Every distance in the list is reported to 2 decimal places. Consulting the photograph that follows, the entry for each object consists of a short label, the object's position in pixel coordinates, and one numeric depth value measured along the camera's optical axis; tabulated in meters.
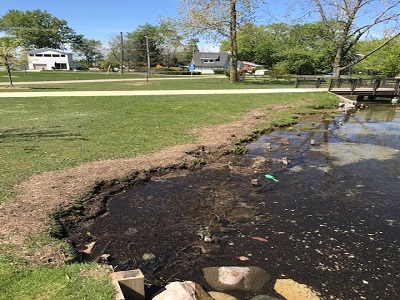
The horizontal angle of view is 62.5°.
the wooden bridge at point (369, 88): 23.52
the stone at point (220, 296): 3.50
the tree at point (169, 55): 84.19
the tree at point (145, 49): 81.31
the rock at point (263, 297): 3.47
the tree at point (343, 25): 28.83
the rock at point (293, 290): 3.51
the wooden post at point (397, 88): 23.83
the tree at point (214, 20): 29.67
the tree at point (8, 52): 23.60
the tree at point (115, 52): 80.44
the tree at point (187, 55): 96.56
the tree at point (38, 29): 88.94
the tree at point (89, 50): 97.25
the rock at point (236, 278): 3.67
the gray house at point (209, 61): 88.88
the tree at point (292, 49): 34.96
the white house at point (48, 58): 76.31
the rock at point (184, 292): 3.27
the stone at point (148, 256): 4.21
